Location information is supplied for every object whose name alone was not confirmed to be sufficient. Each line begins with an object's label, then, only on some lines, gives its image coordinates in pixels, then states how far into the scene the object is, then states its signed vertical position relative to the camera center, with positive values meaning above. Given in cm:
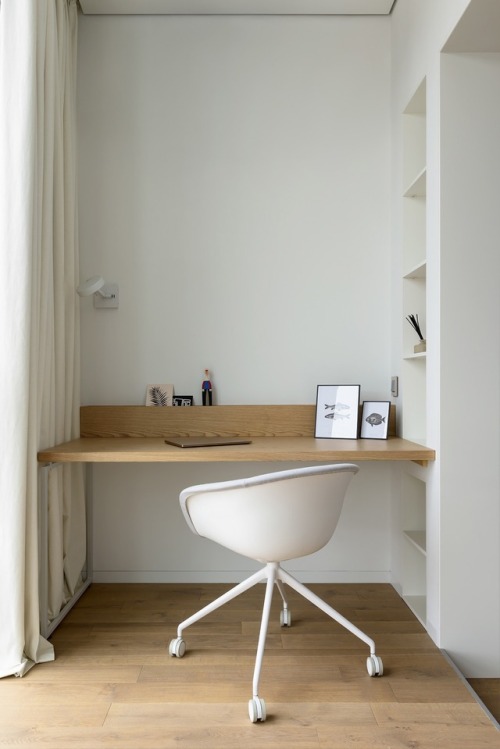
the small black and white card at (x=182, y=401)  298 -11
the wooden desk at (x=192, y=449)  227 -26
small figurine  296 -6
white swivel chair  188 -42
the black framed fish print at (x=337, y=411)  281 -15
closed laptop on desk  242 -25
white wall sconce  299 +38
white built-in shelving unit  277 +13
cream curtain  208 +23
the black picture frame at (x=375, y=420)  278 -18
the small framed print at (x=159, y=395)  297 -8
